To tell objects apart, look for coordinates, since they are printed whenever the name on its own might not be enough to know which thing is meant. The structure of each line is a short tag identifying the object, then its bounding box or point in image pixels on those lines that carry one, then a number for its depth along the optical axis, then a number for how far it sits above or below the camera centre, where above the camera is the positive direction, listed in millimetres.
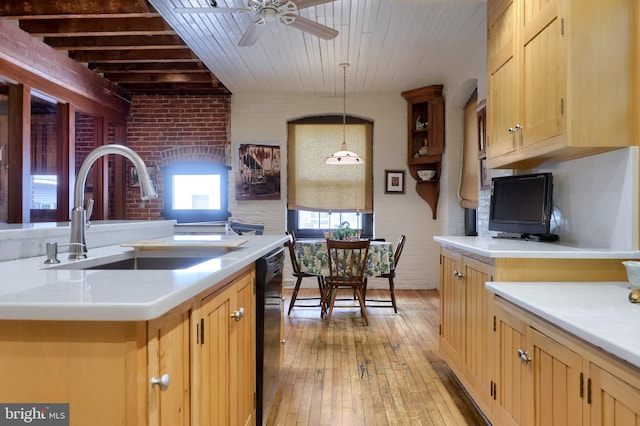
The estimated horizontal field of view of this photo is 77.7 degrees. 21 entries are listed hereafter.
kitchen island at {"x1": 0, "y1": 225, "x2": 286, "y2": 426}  734 -263
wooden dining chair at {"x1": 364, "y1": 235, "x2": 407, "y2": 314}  4124 -654
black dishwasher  1799 -578
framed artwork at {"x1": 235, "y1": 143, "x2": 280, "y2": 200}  5531 +535
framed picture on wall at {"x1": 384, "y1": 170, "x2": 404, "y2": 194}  5551 +419
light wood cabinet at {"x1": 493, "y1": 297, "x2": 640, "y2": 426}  943 -488
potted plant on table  4227 -227
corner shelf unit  5164 +1044
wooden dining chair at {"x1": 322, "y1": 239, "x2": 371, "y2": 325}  3682 -526
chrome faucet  1410 +52
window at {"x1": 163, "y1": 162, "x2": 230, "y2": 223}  5559 +295
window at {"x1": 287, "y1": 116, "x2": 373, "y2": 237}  5629 +607
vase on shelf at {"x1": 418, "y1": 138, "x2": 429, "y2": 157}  5296 +839
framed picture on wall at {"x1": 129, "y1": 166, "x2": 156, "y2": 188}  5516 +501
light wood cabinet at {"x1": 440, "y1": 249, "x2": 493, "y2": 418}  1935 -604
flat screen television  2283 +49
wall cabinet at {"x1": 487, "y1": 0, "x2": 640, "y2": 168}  1739 +627
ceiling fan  2625 +1370
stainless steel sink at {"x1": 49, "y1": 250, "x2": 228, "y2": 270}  1707 -213
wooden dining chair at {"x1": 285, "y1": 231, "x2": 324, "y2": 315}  4074 -606
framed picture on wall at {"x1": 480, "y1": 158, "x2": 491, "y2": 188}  3612 +349
